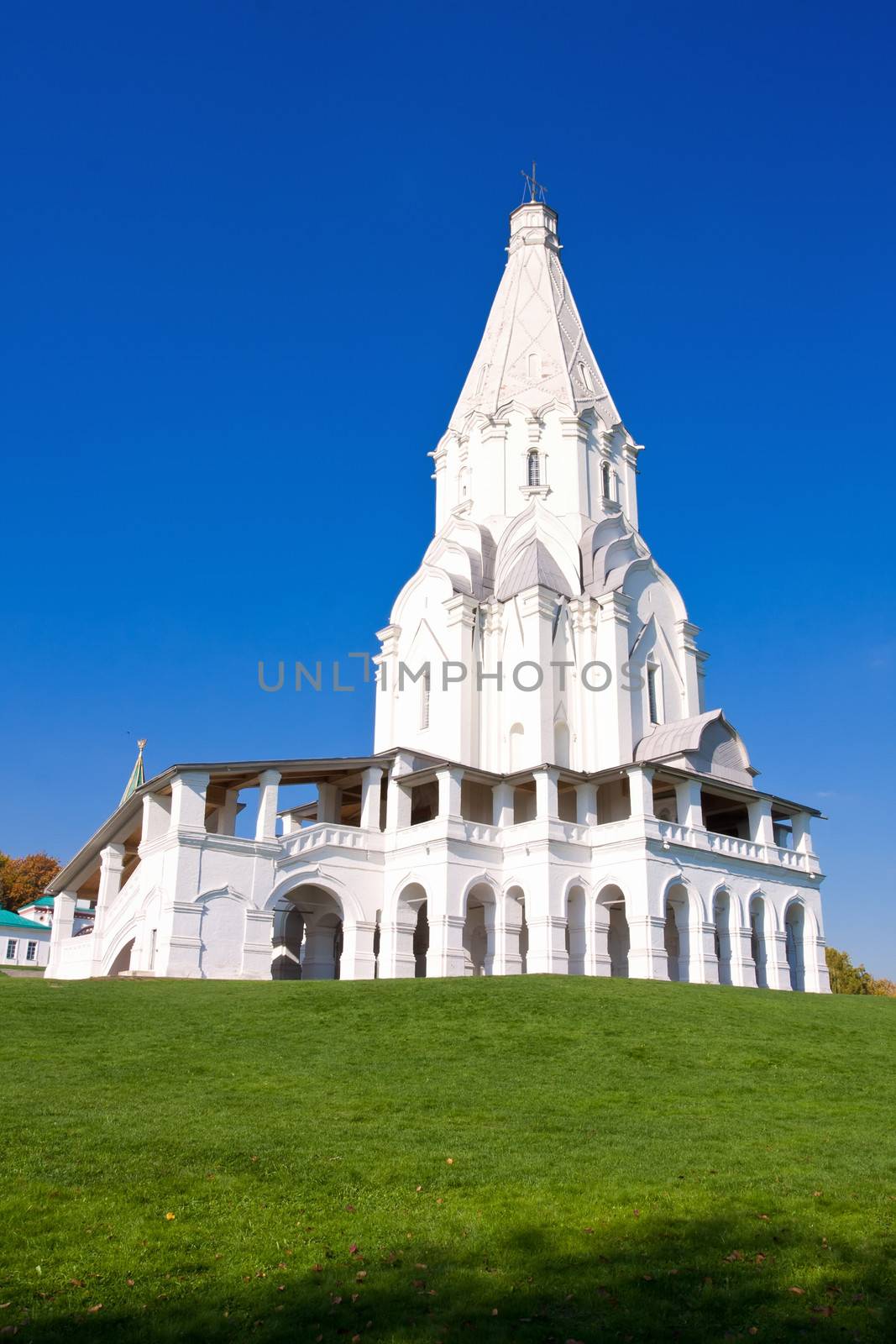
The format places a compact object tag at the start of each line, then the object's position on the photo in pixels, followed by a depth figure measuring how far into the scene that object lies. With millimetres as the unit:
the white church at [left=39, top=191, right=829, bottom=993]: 29312
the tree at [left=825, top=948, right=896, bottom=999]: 58406
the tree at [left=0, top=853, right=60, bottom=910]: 63297
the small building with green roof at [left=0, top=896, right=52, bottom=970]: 51438
